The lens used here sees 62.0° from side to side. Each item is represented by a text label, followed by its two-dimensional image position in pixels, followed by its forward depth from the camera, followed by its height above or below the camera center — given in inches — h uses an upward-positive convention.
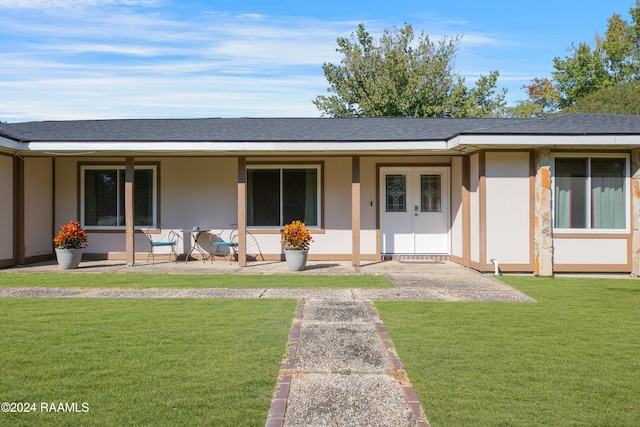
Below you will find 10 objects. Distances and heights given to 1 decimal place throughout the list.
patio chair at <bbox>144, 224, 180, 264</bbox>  509.0 -18.1
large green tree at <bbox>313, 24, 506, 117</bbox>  1211.2 +316.6
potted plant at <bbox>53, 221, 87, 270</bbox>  428.1 -23.3
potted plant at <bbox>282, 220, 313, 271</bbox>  420.5 -22.3
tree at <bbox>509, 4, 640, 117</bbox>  1268.5 +372.8
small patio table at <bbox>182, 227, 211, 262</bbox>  505.0 -26.1
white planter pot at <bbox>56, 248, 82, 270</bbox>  427.8 -32.7
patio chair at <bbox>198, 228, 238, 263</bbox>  509.0 -23.2
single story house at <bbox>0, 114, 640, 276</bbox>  410.0 +27.6
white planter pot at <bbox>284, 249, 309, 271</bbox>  419.5 -33.5
